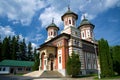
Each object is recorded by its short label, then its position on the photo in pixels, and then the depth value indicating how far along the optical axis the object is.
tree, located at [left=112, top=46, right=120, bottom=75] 15.16
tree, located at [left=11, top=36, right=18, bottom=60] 36.60
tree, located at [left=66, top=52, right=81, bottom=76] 15.33
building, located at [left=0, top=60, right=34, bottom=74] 28.73
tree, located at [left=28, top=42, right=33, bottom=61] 43.05
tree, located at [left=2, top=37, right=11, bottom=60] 35.00
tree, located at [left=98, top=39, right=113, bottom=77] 12.83
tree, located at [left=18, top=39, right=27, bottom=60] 40.67
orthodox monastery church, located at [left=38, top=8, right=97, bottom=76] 17.92
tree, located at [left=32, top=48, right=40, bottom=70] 23.86
